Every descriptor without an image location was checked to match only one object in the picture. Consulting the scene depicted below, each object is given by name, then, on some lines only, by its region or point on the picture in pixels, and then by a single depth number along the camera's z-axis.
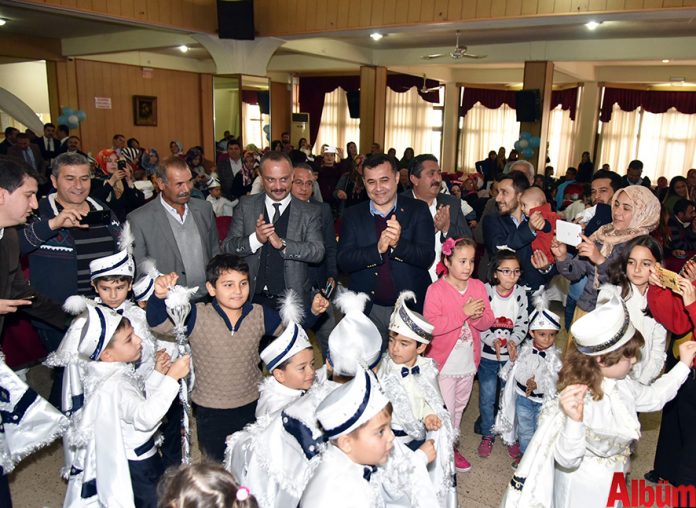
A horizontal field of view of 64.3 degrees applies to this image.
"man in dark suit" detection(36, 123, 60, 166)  9.70
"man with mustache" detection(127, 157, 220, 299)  3.20
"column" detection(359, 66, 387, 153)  12.39
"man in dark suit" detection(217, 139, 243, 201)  8.72
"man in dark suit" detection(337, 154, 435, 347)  2.99
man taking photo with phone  3.07
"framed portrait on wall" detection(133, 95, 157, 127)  13.89
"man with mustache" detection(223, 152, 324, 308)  3.13
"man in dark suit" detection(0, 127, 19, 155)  8.89
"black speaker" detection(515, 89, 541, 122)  10.95
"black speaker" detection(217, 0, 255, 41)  8.30
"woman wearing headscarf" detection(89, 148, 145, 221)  4.59
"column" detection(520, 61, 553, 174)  11.18
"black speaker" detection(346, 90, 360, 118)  13.66
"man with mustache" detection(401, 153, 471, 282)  3.43
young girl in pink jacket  2.95
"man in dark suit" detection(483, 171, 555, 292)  3.39
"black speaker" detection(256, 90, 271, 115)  9.25
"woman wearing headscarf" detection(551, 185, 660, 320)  3.01
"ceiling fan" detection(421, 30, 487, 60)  9.18
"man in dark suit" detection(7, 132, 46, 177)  8.62
